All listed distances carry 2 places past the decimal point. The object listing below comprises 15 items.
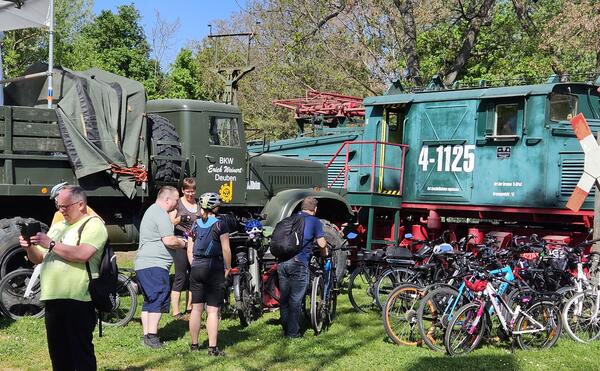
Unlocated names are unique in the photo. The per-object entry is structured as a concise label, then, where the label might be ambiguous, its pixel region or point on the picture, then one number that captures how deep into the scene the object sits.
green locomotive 12.17
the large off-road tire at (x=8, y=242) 8.23
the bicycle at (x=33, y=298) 8.11
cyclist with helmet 6.94
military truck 8.38
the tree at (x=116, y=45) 31.44
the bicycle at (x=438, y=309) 7.36
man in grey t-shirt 7.24
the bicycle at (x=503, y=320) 7.29
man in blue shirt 7.98
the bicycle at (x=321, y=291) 8.20
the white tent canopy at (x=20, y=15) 10.19
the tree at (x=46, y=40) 25.93
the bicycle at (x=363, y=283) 9.59
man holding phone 4.85
